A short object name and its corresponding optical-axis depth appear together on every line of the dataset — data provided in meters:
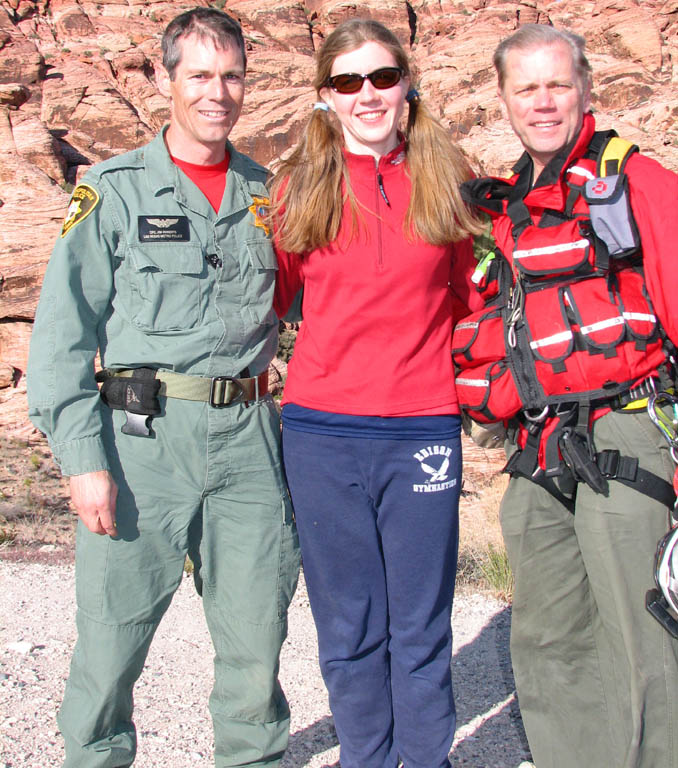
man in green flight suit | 2.51
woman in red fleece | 2.57
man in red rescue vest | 2.38
